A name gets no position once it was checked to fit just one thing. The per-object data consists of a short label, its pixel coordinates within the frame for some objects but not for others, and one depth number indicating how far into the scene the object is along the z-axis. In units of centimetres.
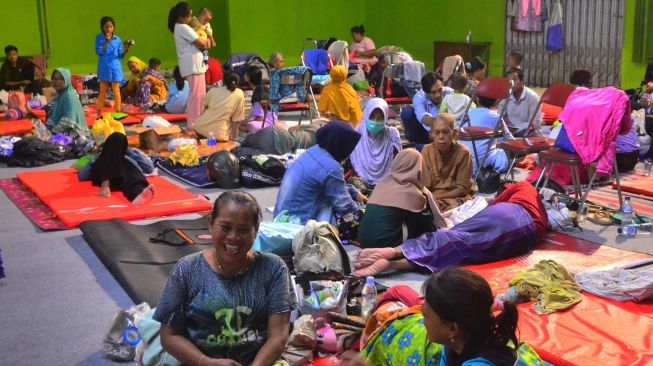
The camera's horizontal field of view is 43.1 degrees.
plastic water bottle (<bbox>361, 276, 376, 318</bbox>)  423
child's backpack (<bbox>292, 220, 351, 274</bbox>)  448
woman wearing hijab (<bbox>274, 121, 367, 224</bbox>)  525
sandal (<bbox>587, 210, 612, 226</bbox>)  591
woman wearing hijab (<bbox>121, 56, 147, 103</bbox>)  1194
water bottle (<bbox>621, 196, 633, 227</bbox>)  579
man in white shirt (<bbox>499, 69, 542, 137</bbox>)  813
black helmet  708
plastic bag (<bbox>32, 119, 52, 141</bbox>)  873
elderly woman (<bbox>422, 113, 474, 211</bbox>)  592
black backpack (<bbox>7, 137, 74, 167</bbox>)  817
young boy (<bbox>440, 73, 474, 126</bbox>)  773
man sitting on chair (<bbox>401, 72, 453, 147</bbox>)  770
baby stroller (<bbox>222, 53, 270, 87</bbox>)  1203
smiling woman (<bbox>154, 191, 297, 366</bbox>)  288
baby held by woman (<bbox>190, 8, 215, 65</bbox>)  1002
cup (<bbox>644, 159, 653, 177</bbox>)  729
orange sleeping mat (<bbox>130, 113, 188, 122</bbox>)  1080
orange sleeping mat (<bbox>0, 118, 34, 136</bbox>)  945
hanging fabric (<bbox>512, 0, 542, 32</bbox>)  1256
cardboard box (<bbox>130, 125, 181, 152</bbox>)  869
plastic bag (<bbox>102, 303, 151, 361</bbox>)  379
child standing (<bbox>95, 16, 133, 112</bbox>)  1058
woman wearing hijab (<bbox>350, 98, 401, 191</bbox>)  668
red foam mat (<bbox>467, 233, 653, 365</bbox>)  373
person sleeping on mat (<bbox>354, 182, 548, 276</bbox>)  489
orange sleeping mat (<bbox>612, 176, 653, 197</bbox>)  664
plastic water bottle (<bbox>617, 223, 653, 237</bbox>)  561
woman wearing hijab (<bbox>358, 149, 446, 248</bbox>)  501
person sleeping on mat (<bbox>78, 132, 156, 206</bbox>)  644
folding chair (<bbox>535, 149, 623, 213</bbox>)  597
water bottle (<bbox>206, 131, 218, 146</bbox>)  891
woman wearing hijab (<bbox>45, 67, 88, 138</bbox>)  871
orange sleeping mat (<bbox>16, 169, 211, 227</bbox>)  609
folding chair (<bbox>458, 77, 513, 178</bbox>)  710
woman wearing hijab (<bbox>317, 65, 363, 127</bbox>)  866
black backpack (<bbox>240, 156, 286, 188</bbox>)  711
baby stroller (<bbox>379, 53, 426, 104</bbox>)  1050
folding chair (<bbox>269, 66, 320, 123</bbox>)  974
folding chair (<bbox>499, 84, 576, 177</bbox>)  653
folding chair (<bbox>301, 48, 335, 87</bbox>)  1198
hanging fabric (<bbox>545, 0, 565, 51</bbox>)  1231
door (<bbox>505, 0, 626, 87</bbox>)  1162
